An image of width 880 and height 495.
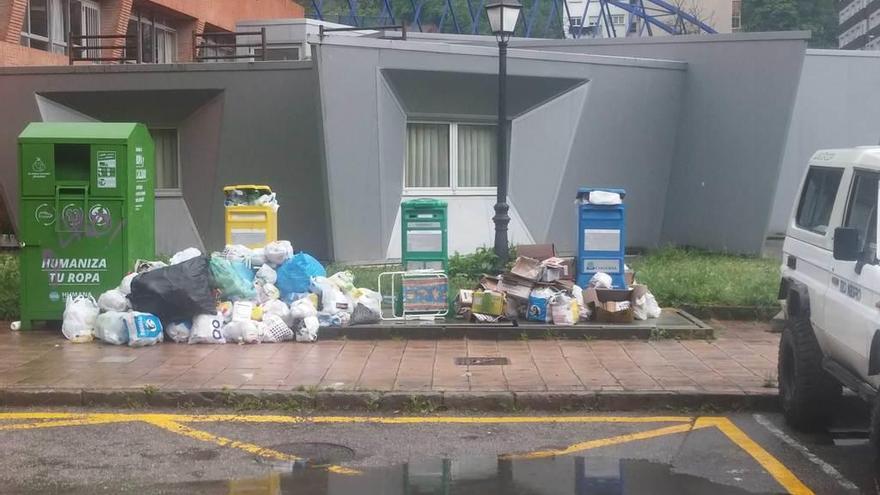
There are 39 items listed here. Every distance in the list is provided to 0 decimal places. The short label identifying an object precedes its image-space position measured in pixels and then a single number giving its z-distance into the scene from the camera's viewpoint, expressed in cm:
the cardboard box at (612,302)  1122
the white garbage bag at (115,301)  1062
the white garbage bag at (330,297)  1104
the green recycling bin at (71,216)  1098
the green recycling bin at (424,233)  1155
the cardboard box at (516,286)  1128
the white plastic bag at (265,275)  1127
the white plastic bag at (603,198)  1201
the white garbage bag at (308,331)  1067
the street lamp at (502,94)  1220
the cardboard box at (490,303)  1113
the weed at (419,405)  826
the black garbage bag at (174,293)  1034
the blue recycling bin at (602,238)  1206
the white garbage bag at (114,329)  1037
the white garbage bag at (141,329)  1027
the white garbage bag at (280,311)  1089
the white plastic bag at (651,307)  1161
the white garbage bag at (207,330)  1047
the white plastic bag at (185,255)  1129
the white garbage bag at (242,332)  1052
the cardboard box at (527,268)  1133
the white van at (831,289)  625
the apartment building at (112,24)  1989
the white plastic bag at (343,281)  1138
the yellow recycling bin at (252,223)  1238
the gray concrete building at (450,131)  1573
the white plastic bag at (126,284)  1066
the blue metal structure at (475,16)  3653
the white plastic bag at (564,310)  1105
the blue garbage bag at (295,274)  1130
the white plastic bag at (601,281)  1166
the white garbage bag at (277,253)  1150
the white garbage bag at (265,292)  1111
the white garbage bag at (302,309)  1083
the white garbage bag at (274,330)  1062
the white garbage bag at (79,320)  1055
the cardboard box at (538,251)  1194
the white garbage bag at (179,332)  1052
